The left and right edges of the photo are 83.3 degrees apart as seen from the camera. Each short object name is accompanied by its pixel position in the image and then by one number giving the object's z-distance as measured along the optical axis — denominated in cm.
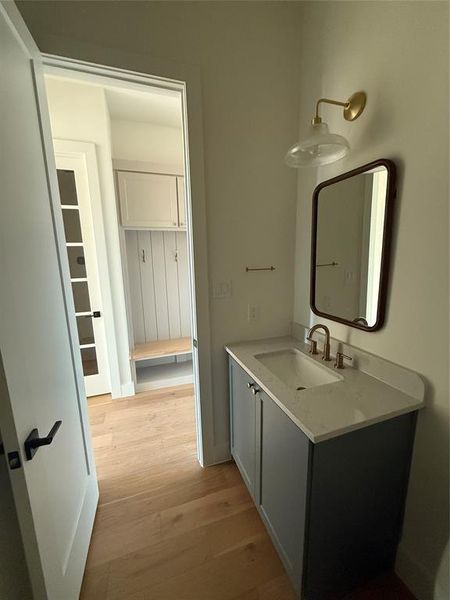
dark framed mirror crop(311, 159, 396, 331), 112
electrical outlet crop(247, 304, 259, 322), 171
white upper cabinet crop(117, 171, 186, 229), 253
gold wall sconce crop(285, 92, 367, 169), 103
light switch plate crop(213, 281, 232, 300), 160
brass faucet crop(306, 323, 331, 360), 137
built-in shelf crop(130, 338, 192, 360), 272
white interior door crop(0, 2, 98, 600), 71
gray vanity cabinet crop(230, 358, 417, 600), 92
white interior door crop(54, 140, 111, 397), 226
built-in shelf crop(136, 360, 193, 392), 285
